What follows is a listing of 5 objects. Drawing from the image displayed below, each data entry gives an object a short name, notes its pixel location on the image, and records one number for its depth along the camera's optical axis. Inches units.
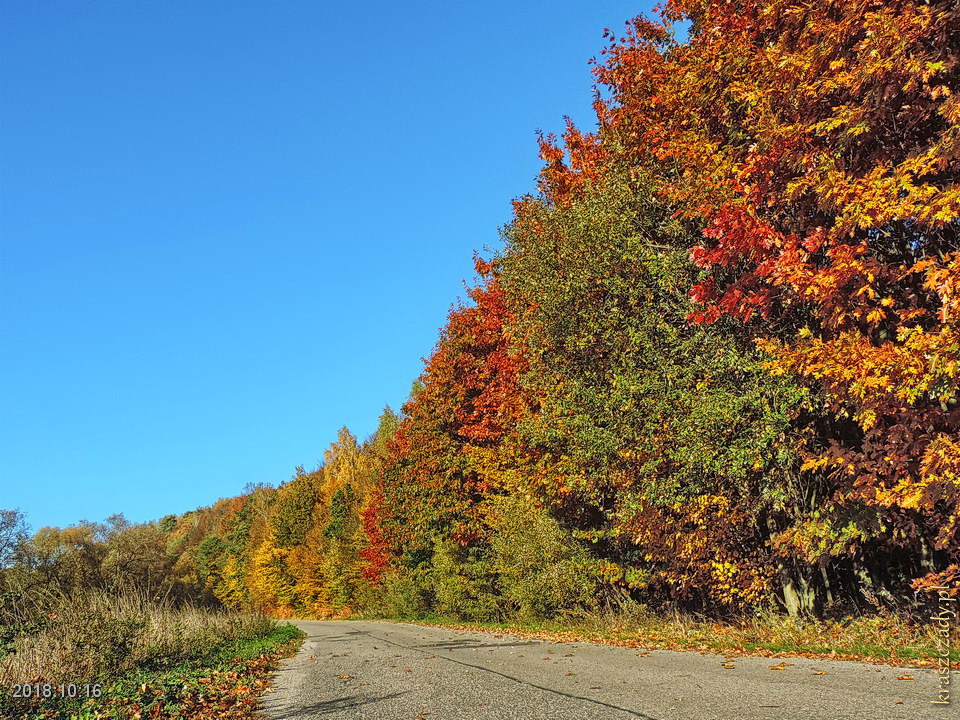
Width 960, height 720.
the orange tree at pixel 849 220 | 289.9
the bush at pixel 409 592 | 1197.7
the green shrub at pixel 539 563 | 625.3
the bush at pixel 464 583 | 964.6
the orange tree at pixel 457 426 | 969.2
